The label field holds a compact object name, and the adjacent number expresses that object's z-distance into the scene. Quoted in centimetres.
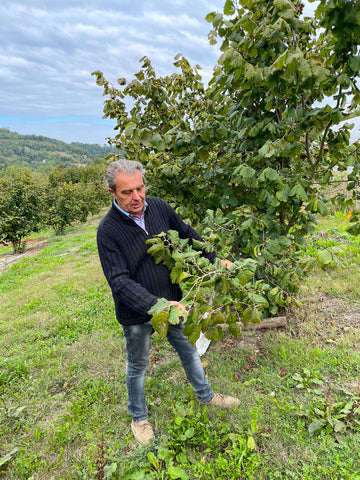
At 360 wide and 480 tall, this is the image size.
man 196
